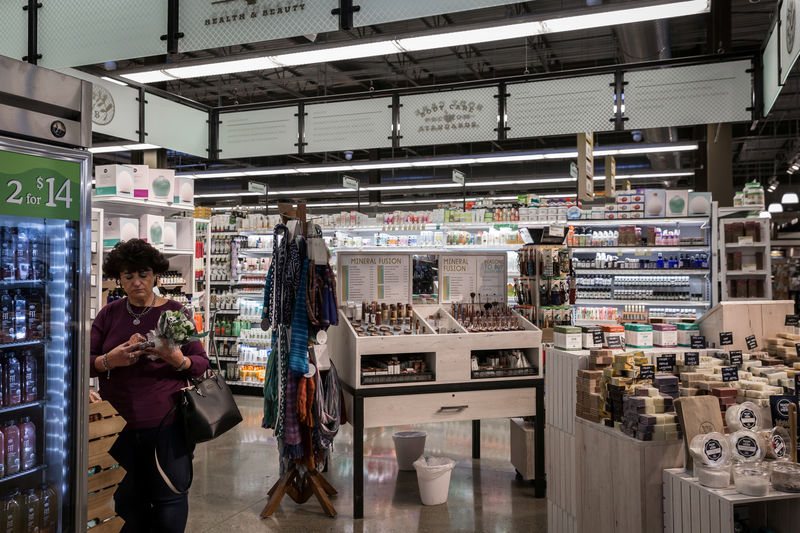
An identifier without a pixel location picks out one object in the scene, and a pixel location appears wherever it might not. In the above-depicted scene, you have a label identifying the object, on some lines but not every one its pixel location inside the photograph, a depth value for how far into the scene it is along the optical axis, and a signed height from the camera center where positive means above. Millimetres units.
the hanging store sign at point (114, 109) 6327 +1737
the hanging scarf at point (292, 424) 4551 -1125
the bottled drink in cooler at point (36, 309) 2393 -140
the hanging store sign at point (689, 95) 5609 +1674
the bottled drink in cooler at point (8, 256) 2277 +65
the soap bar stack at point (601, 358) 3570 -492
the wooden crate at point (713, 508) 2627 -1071
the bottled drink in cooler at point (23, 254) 2328 +74
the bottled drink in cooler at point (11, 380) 2367 -422
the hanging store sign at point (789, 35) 3475 +1457
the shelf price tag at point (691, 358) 3547 -490
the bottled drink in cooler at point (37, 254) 2359 +75
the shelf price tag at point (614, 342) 3895 -436
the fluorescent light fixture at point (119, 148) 7748 +1647
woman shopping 2854 -577
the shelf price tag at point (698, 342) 3908 -436
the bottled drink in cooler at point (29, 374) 2420 -403
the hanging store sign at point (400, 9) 4191 +1849
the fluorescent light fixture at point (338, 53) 4852 +1791
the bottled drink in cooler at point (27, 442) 2393 -675
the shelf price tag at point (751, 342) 4070 -455
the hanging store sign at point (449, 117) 6422 +1675
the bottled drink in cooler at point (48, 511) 2328 -907
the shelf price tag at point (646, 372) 3361 -540
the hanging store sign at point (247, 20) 4438 +1895
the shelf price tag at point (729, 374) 3282 -538
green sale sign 2119 +312
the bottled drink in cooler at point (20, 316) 2367 -166
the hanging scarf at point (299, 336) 4562 -469
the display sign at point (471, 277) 5430 -32
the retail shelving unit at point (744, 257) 8227 +226
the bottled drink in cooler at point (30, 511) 2322 -905
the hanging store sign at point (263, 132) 7102 +1652
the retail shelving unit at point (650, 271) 8820 +37
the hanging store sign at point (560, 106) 6000 +1678
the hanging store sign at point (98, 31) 4938 +2013
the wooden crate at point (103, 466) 3736 -1208
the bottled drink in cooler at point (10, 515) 2283 -905
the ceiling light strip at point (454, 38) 4297 +1830
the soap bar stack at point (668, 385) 3260 -599
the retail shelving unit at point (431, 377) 4629 -813
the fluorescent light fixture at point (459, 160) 8734 +1809
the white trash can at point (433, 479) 4699 -1586
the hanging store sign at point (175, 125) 6781 +1693
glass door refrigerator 2270 -209
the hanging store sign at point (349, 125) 6781 +1668
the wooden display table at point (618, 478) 3006 -1076
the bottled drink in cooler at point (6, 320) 2332 -179
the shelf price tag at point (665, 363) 3555 -518
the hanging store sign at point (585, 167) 6359 +1135
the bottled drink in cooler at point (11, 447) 2363 -677
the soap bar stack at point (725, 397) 3168 -638
